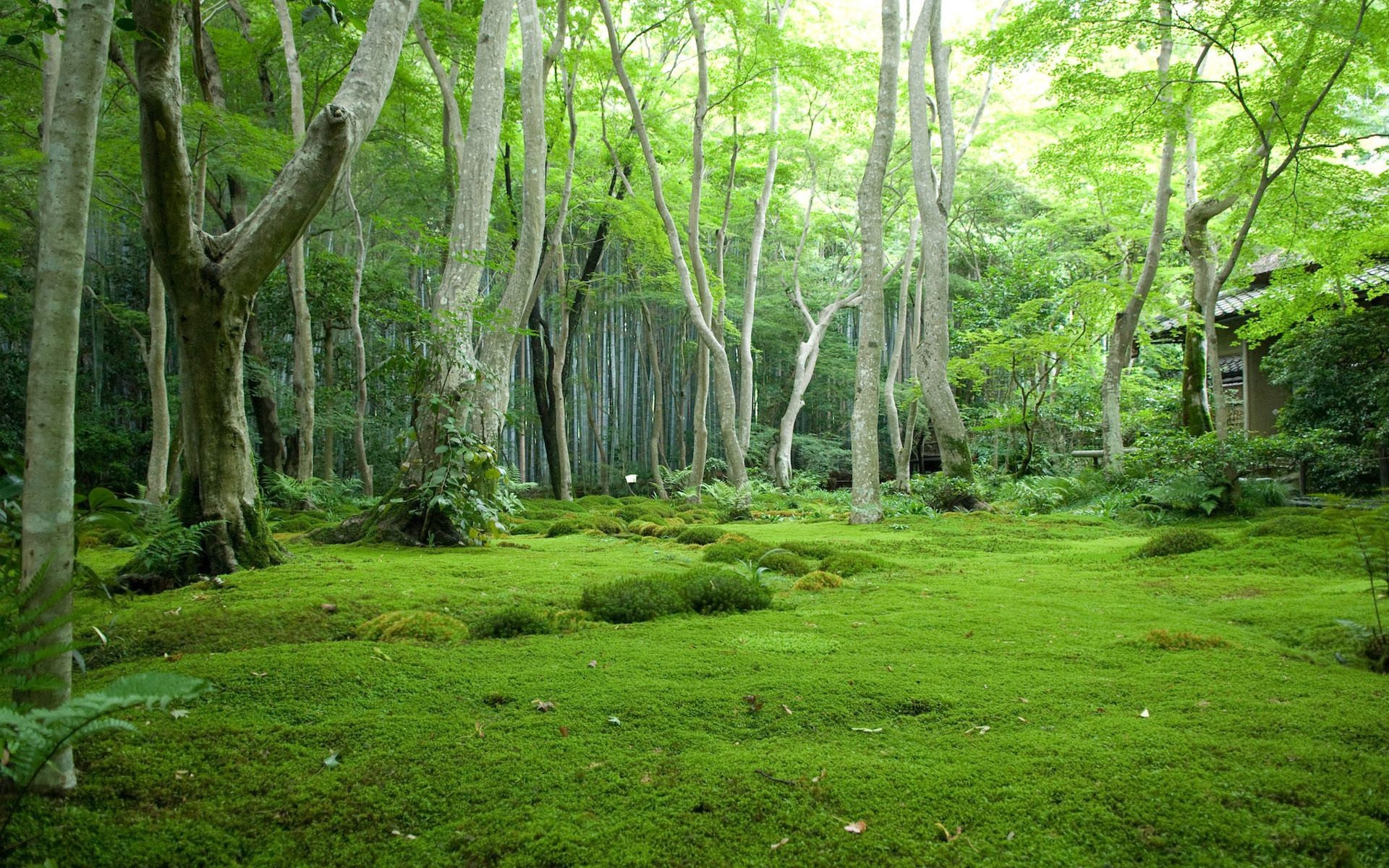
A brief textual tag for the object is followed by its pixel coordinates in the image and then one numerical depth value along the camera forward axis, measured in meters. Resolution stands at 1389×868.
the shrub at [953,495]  9.18
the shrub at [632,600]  3.36
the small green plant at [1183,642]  2.84
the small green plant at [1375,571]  2.64
